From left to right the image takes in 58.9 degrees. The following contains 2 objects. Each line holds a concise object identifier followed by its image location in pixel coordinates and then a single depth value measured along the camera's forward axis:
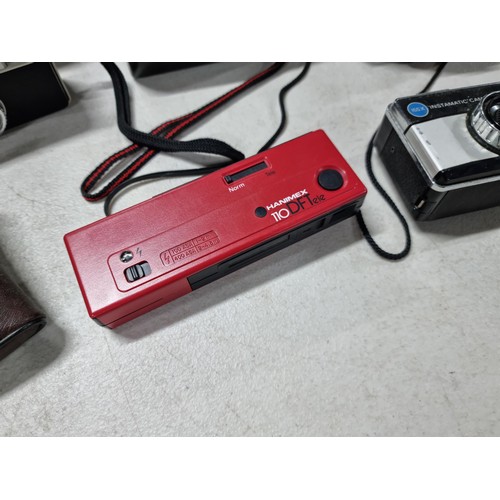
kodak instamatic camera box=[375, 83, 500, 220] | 0.23
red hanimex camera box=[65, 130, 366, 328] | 0.21
